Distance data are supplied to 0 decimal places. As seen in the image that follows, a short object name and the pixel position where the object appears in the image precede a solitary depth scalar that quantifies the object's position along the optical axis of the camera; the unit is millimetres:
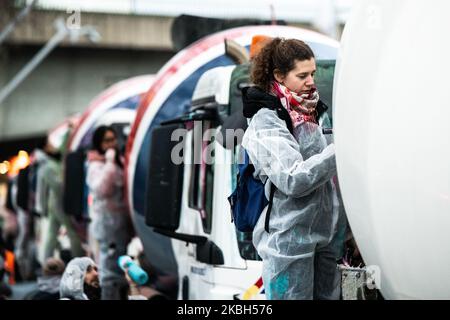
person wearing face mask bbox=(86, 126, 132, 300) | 8414
